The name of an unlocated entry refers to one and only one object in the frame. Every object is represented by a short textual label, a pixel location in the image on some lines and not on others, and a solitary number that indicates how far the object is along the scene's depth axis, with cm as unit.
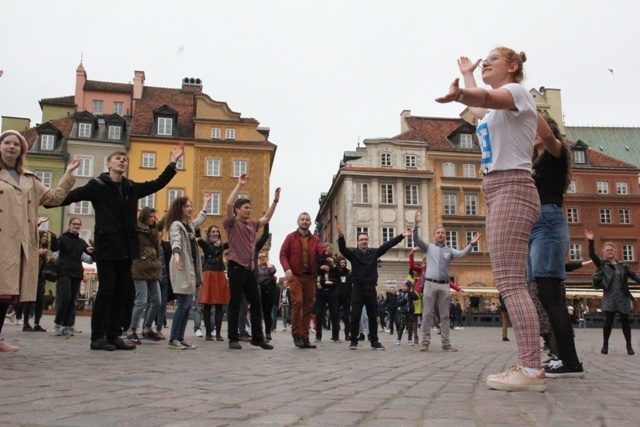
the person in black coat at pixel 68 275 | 1103
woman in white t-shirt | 414
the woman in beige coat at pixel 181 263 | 844
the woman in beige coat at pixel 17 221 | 591
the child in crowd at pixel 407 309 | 1353
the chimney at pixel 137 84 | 5602
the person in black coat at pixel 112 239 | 701
